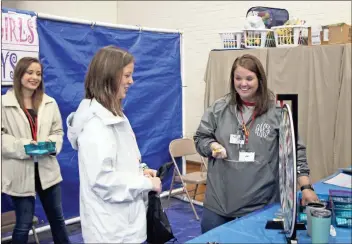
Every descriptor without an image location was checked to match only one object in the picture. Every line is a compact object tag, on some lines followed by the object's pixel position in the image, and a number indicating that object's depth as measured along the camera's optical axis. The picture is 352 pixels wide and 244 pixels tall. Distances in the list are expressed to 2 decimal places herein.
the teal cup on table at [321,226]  1.35
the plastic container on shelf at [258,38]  4.27
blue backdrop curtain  3.36
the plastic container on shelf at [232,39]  4.44
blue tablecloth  1.47
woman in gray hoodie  1.84
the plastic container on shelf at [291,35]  4.00
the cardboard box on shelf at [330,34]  3.73
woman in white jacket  1.42
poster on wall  2.96
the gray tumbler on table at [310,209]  1.45
